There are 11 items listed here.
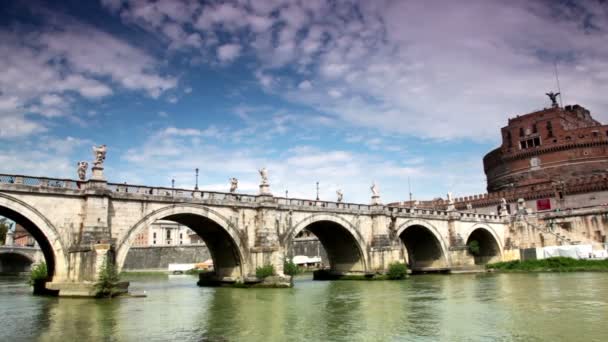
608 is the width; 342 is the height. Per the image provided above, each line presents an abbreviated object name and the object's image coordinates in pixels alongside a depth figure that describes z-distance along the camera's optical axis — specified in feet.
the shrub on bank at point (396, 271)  130.85
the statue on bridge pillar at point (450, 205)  172.02
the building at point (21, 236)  344.90
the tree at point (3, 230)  293.76
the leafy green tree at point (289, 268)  135.63
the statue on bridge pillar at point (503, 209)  198.78
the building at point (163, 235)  368.68
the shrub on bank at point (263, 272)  103.40
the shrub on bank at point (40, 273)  92.94
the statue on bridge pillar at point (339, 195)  140.36
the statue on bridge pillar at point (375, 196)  139.13
